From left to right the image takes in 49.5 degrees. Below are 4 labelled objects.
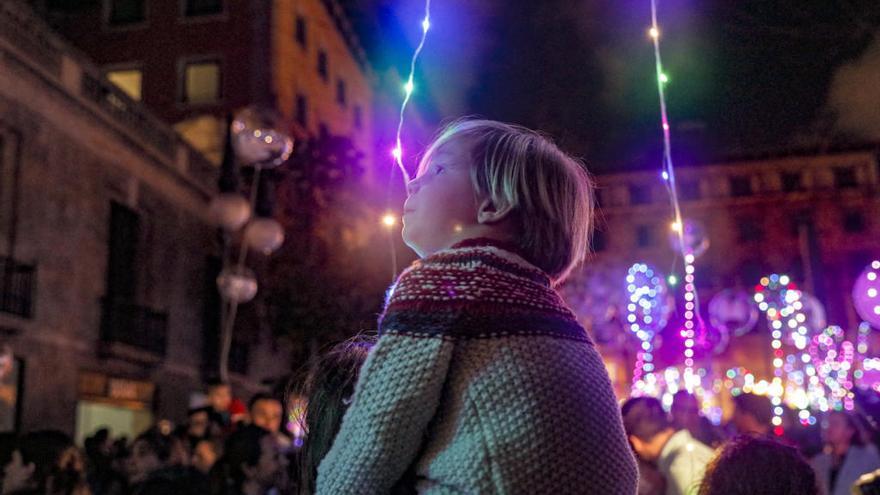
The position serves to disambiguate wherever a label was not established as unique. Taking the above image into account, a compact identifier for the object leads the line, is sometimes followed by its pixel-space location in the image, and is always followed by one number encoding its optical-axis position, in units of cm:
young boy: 179
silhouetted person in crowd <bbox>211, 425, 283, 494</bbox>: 496
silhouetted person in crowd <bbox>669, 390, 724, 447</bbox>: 659
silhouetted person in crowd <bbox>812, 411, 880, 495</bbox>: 685
